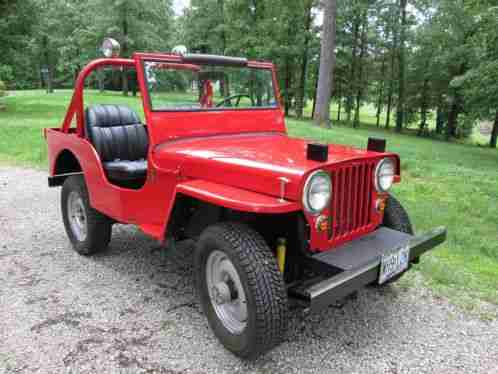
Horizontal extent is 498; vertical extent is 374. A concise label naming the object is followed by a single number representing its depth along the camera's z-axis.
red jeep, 2.33
